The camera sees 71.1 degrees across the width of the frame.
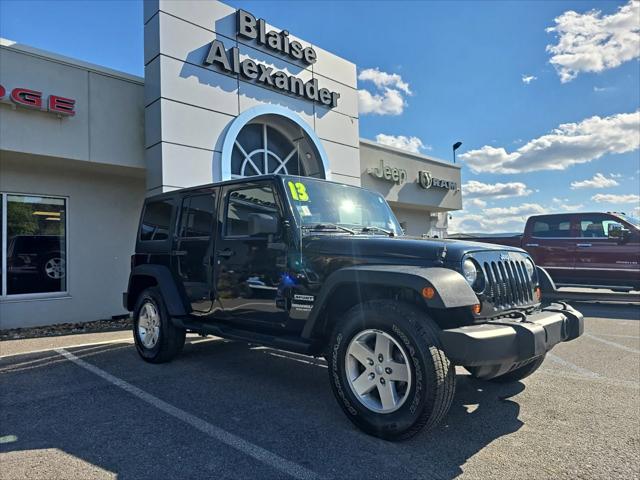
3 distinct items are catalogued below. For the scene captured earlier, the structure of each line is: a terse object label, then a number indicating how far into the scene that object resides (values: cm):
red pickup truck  1040
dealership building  837
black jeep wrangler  305
